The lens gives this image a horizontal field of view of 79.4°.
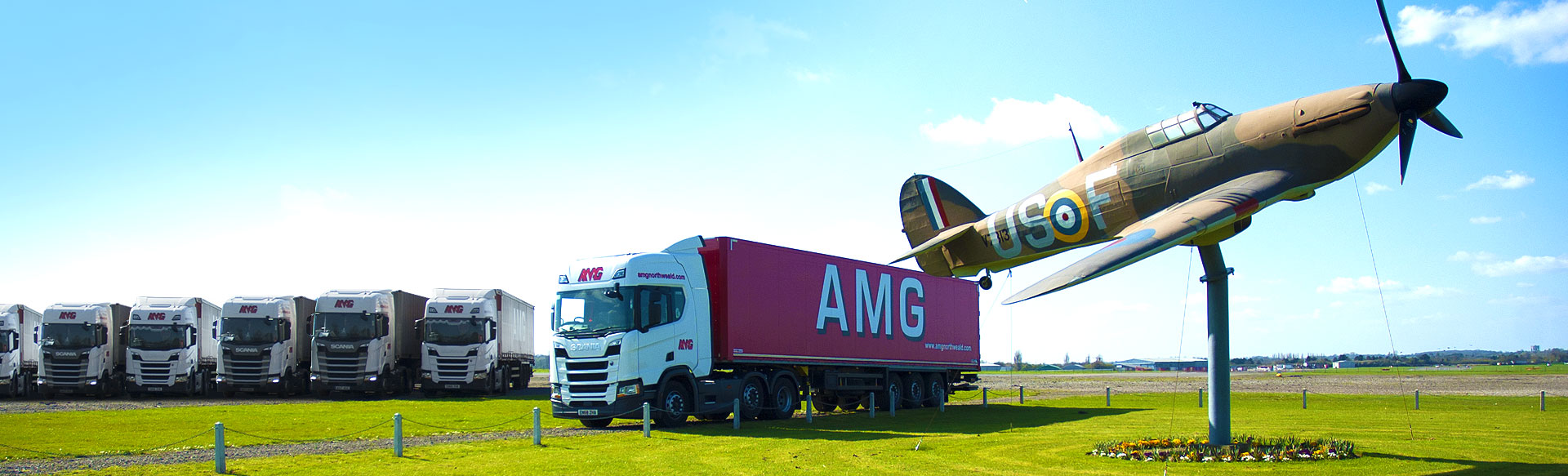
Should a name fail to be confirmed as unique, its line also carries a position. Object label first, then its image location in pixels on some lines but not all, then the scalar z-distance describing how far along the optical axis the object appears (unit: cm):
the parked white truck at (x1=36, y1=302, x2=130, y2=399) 3341
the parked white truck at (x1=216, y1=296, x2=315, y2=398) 3136
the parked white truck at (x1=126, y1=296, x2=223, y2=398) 3241
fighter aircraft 1051
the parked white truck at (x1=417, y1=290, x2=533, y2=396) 3066
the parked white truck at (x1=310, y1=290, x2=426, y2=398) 3053
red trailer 1800
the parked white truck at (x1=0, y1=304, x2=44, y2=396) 3556
